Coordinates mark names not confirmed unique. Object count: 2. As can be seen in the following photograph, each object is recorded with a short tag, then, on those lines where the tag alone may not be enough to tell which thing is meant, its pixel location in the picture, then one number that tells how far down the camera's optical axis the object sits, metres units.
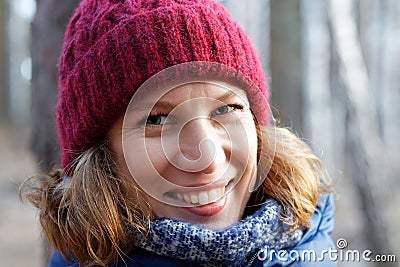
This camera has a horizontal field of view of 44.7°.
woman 1.18
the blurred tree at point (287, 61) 3.84
